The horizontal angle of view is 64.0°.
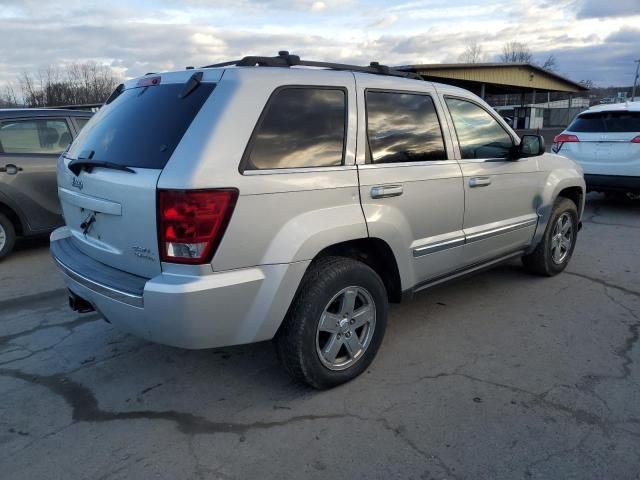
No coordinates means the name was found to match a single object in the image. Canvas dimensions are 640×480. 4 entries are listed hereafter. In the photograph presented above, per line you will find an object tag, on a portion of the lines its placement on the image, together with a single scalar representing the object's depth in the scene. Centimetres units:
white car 803
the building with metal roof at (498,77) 2714
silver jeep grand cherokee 253
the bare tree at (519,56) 8844
